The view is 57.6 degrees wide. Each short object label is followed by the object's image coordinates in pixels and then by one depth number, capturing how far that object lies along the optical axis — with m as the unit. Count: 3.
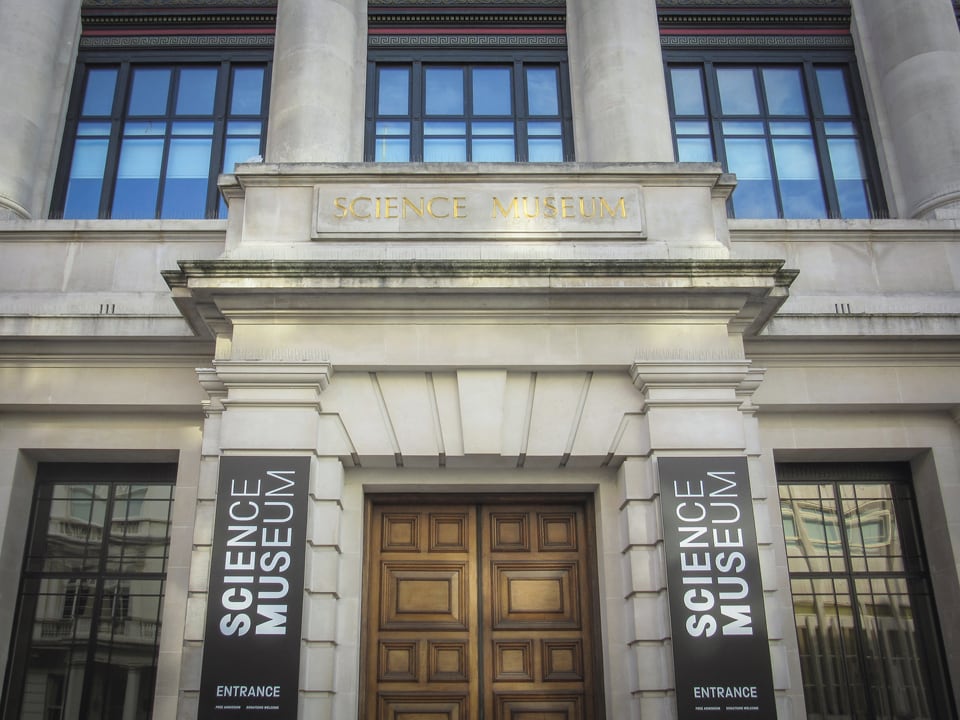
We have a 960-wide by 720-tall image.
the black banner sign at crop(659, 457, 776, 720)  9.07
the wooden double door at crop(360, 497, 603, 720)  10.53
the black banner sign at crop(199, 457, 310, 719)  8.94
